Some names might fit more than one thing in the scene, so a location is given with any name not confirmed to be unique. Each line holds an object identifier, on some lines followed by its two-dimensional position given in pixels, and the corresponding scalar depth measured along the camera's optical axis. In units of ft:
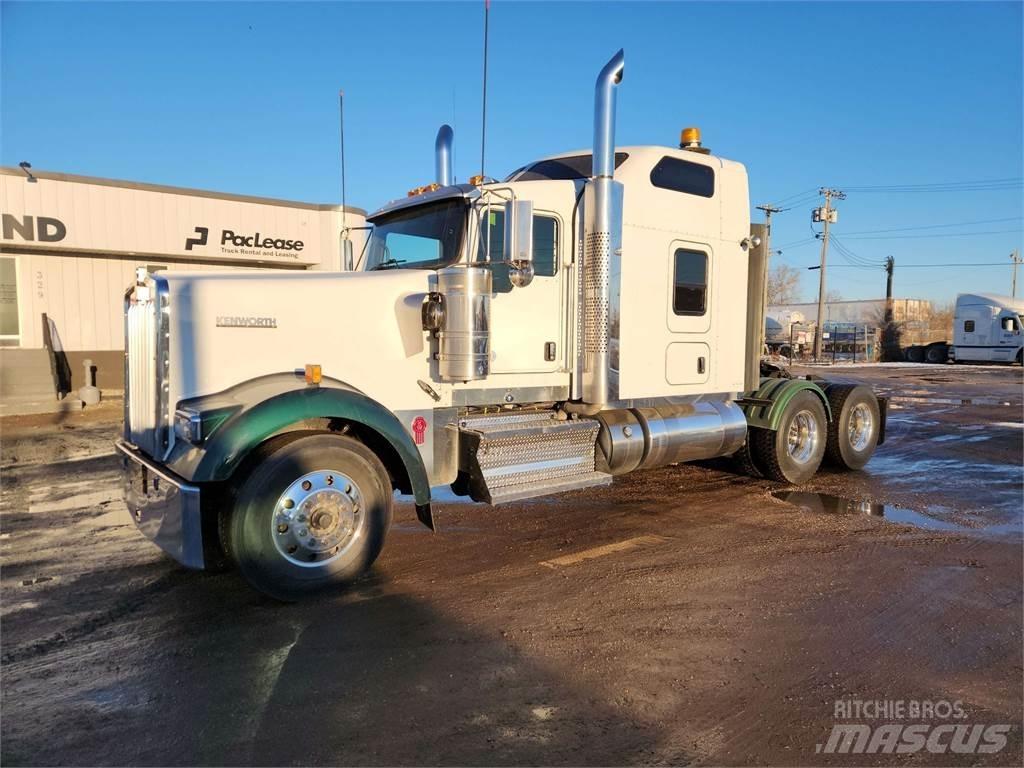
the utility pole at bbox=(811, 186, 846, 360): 133.39
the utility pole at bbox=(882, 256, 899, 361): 143.46
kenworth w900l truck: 13.44
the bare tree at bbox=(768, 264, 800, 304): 262.65
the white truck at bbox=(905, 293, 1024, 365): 112.47
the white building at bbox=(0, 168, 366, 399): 46.47
